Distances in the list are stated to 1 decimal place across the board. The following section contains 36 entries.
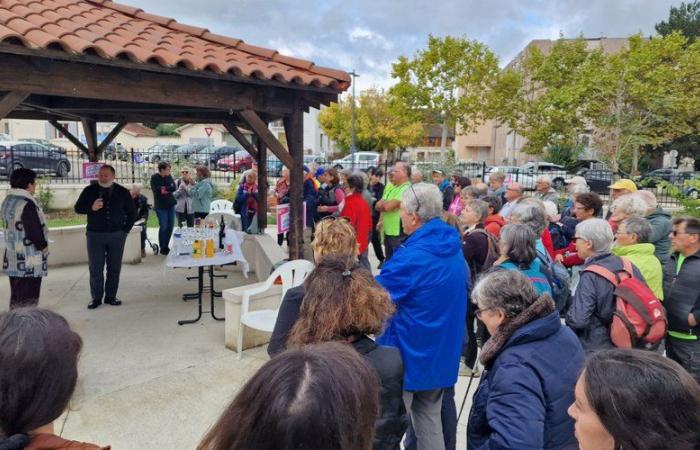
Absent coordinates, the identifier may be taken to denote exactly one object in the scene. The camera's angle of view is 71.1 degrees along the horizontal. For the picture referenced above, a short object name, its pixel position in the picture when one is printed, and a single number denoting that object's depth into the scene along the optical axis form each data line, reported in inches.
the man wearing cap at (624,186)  197.6
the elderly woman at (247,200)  338.6
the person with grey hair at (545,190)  248.1
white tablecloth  203.9
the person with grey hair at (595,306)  107.1
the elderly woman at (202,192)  340.2
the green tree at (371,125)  1493.6
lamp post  1439.5
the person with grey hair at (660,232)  158.1
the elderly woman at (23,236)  182.4
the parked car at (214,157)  719.7
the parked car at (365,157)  1202.6
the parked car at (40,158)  735.1
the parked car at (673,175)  706.9
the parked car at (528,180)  815.8
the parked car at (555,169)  833.2
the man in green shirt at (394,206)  248.2
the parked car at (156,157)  613.9
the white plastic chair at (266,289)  170.2
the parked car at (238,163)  862.5
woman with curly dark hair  72.1
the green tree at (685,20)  1154.0
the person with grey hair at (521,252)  117.7
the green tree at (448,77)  1021.2
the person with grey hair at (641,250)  123.3
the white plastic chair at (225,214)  339.3
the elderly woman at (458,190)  265.9
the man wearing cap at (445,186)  326.6
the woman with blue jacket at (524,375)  66.0
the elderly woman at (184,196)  356.2
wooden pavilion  133.8
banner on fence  257.3
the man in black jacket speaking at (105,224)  218.7
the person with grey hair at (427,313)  99.7
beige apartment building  1693.0
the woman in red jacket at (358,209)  234.8
